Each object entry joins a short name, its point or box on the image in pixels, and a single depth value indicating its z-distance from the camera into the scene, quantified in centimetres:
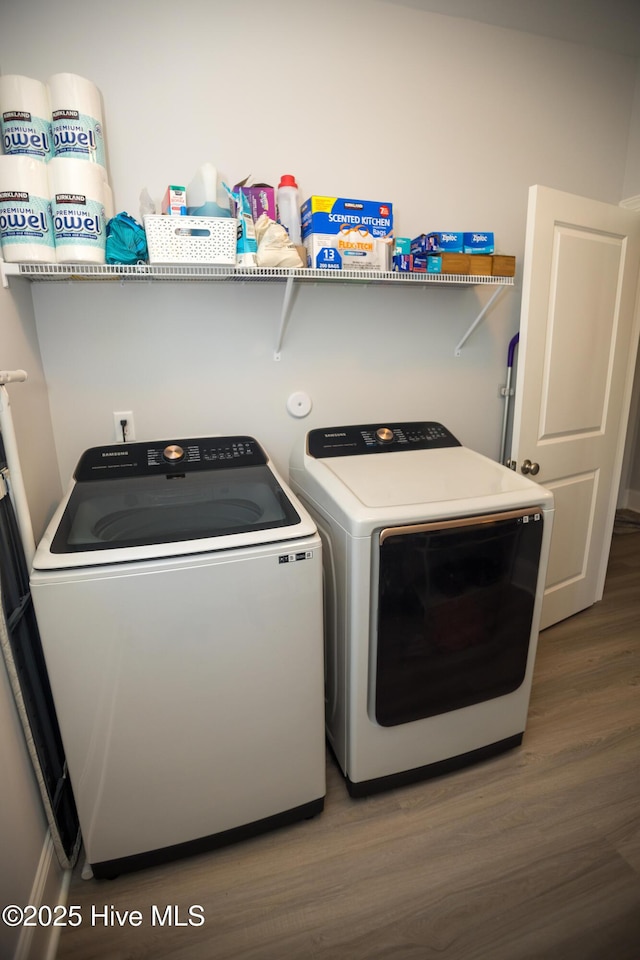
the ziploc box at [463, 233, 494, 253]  178
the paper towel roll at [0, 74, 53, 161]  124
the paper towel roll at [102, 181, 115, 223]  137
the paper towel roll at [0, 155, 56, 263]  121
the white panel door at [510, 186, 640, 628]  184
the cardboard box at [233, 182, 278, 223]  153
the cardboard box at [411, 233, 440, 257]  173
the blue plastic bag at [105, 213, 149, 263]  136
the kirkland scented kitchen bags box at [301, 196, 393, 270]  155
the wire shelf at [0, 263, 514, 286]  131
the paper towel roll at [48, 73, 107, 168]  127
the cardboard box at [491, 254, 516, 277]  181
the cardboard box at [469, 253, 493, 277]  177
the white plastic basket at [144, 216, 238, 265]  135
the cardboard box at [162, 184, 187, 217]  138
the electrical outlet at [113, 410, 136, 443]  172
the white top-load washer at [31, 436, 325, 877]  110
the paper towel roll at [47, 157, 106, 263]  126
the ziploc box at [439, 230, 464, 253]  176
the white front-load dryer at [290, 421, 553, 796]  129
